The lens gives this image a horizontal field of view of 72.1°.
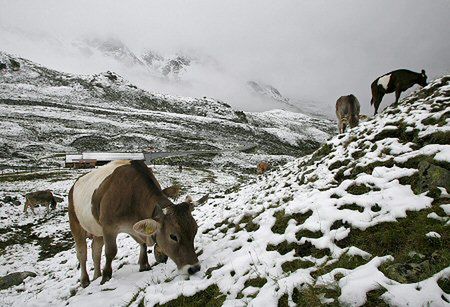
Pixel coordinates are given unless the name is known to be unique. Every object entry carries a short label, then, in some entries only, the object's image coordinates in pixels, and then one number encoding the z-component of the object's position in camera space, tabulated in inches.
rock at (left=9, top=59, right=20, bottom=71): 6766.7
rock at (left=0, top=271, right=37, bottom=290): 401.7
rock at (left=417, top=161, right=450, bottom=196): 222.8
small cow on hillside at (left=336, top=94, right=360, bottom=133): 644.7
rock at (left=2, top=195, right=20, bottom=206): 818.8
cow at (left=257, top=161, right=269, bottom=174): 1515.7
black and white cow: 624.4
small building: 2264.8
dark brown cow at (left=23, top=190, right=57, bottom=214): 800.9
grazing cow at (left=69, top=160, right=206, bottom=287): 239.8
